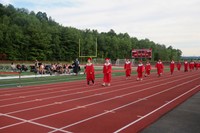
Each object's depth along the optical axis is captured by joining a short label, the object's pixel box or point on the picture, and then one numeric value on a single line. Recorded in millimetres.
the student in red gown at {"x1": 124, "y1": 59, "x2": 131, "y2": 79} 18874
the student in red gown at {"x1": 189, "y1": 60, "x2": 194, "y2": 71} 33690
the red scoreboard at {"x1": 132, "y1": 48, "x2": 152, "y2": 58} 46377
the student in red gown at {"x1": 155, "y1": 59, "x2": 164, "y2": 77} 21933
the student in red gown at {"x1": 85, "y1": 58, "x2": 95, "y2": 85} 14035
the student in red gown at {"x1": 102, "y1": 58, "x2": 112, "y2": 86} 13961
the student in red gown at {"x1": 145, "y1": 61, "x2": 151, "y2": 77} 21923
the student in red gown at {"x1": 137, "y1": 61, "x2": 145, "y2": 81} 18131
